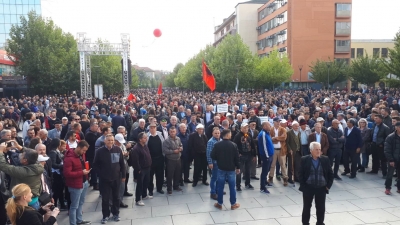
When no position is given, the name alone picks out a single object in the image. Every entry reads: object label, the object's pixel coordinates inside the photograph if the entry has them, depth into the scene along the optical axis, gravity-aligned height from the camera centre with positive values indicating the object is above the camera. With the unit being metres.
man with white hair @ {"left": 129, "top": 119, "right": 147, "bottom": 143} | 9.52 -1.05
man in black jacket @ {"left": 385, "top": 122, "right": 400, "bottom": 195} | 8.11 -1.47
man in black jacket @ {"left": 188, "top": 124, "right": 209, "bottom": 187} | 9.10 -1.51
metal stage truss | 31.70 +4.14
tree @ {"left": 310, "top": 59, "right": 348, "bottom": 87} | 48.38 +3.07
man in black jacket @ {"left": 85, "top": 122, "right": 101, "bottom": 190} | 8.77 -1.19
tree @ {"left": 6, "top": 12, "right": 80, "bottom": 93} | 36.72 +4.13
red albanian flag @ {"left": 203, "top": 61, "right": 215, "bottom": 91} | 17.77 +0.80
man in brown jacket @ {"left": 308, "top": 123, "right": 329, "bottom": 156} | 9.08 -1.23
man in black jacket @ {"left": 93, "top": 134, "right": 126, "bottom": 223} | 6.50 -1.46
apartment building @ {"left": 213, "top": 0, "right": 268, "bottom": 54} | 72.50 +15.61
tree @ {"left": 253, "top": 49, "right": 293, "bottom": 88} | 45.66 +2.92
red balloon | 16.48 +3.01
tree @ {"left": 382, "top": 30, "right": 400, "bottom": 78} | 27.05 +2.59
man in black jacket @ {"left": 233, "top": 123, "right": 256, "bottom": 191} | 8.63 -1.45
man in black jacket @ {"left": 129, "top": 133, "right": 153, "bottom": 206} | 7.58 -1.53
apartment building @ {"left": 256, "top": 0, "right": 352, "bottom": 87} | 55.65 +10.19
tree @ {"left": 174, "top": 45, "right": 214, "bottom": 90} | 52.84 +3.73
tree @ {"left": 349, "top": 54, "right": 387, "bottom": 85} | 43.69 +2.96
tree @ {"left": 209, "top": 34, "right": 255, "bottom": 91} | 42.47 +3.47
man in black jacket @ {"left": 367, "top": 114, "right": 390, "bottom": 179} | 9.48 -1.40
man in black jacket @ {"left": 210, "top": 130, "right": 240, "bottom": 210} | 7.23 -1.50
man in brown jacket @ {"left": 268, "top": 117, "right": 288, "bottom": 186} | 9.05 -1.58
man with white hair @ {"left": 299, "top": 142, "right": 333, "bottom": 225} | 5.86 -1.49
